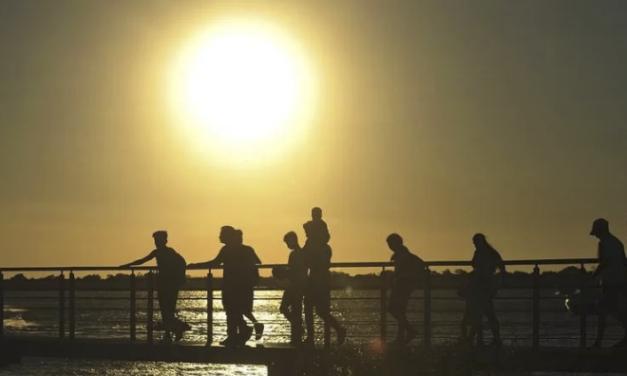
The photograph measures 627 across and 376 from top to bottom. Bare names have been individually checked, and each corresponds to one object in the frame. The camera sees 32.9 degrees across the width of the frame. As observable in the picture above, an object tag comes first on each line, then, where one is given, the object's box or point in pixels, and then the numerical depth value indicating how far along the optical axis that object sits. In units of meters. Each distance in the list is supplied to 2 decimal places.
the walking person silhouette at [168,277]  16.62
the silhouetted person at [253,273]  16.42
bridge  14.17
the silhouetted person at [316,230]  16.08
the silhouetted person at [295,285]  16.23
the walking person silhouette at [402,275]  15.76
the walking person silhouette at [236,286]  16.36
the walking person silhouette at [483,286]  15.35
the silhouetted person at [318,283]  16.00
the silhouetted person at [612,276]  14.91
